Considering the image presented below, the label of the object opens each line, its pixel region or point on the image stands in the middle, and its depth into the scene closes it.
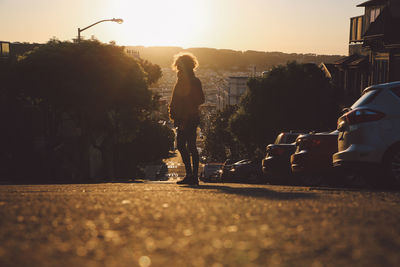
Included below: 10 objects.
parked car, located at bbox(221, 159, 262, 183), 26.97
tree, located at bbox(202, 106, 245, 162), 88.81
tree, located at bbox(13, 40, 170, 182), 33.81
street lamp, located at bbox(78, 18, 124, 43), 38.04
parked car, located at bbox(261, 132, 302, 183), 18.67
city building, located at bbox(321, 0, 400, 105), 39.22
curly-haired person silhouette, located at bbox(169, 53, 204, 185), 11.59
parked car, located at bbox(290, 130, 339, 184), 14.89
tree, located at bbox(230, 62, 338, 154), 47.66
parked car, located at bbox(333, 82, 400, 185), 10.66
